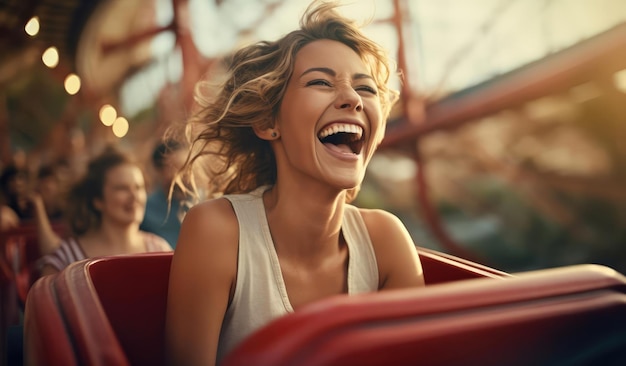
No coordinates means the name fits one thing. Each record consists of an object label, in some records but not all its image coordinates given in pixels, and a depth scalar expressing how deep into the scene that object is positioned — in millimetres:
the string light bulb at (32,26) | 2996
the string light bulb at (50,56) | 4199
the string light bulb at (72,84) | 5598
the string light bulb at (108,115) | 6897
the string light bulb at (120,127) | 8591
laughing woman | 854
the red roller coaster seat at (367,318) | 357
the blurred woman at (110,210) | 1953
